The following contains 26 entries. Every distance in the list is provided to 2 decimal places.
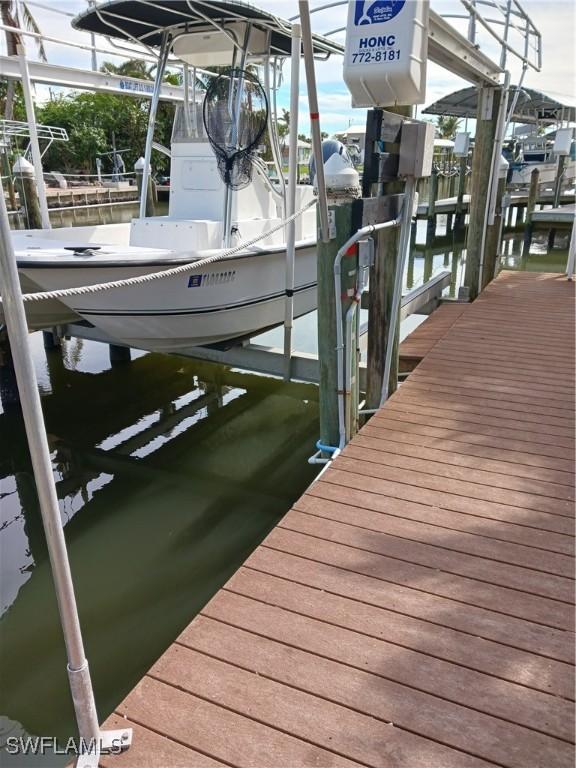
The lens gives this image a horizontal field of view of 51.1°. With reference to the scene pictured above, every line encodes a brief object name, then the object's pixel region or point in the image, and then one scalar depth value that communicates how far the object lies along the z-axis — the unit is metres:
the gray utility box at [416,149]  3.71
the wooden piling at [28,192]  9.12
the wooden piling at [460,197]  19.19
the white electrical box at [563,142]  17.91
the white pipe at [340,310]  3.41
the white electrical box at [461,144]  19.56
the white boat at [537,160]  21.92
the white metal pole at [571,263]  7.92
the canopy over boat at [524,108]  19.62
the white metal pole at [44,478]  1.28
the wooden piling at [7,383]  6.57
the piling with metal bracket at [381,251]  3.59
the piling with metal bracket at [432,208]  17.82
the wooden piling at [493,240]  7.25
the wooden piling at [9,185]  12.92
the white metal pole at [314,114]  2.34
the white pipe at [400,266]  3.92
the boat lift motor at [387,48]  3.33
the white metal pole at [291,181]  4.52
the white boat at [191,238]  4.91
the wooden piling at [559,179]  19.00
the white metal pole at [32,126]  5.93
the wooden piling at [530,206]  15.66
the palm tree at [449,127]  50.56
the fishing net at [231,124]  5.51
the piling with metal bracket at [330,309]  3.49
